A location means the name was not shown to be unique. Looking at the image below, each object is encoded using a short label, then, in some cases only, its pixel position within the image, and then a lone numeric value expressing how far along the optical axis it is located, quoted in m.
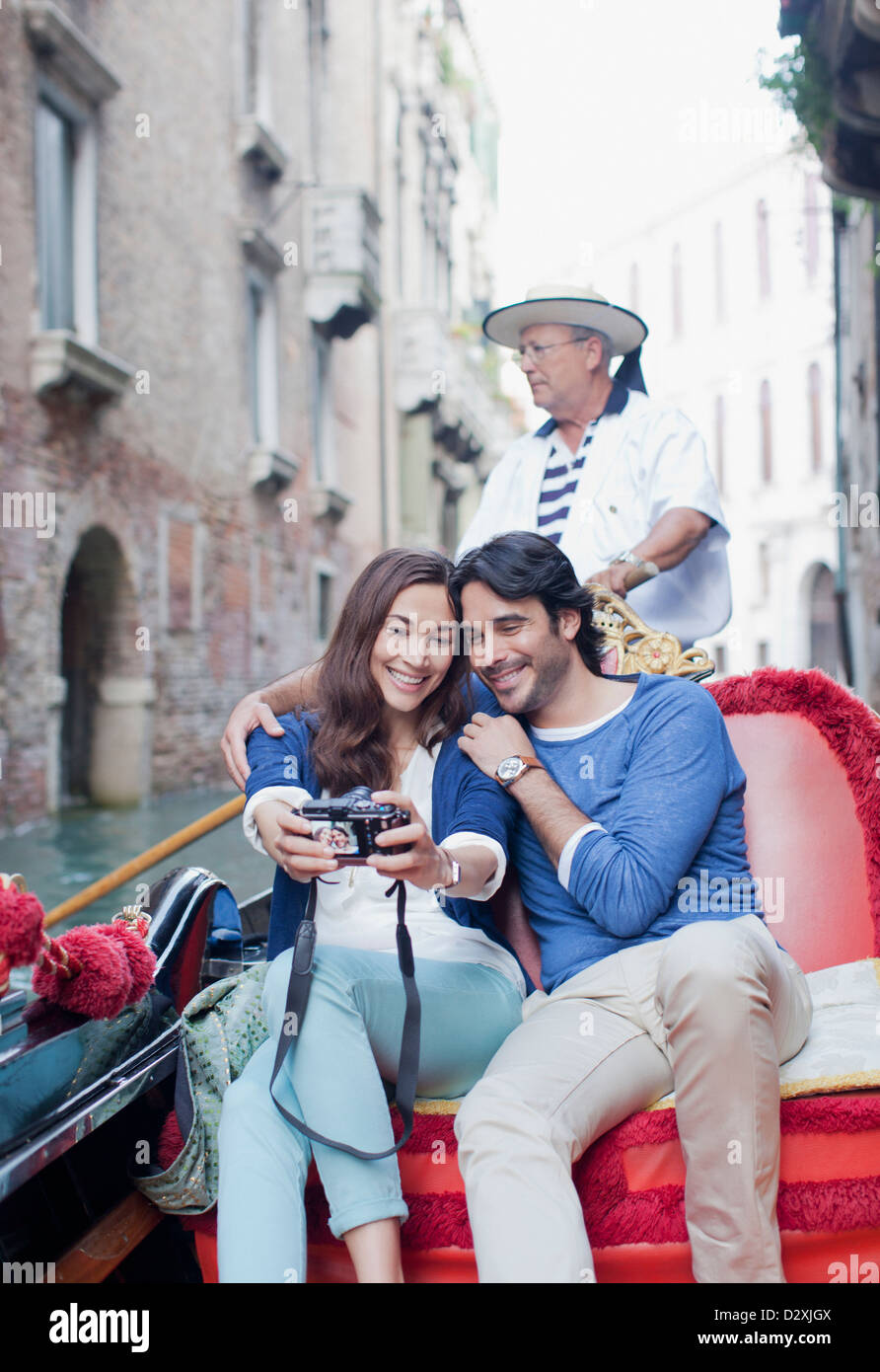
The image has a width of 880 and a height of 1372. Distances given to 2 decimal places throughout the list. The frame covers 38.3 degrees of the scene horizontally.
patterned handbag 1.80
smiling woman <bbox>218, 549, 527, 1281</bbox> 1.60
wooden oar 2.91
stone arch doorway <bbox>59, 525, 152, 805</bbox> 8.23
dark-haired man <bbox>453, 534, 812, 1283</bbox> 1.58
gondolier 2.68
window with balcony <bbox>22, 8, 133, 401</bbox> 6.78
